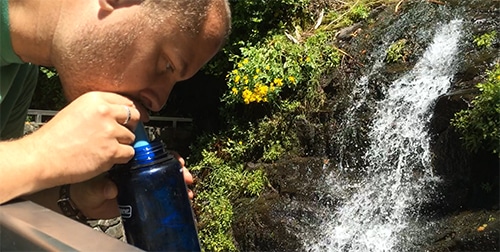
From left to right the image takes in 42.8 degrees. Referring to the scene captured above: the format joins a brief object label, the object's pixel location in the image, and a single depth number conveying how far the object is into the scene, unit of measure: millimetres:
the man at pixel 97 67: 880
